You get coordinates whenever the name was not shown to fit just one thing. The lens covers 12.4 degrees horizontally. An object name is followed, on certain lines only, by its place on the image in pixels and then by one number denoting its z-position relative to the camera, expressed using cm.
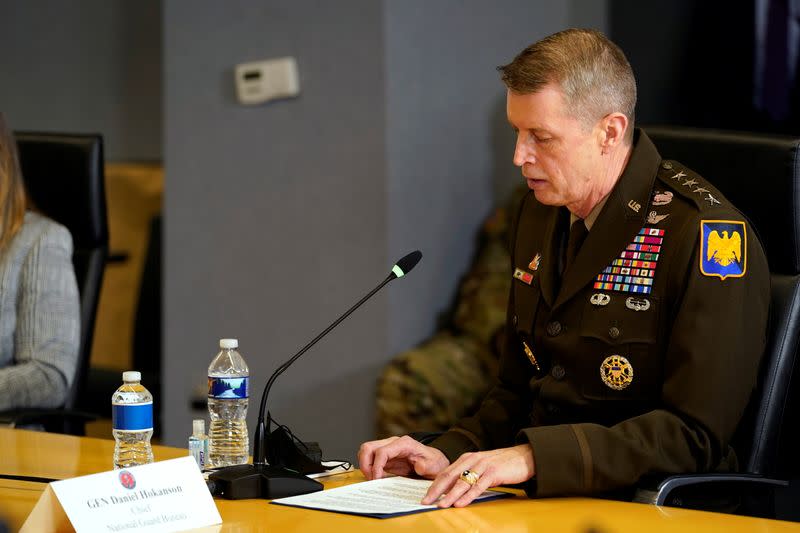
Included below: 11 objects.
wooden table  531
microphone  550
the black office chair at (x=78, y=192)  659
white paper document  540
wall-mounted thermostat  727
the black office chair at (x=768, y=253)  565
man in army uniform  555
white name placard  527
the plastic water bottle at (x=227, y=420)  574
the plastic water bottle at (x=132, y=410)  561
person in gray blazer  646
